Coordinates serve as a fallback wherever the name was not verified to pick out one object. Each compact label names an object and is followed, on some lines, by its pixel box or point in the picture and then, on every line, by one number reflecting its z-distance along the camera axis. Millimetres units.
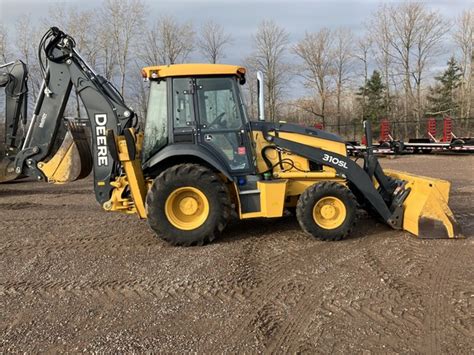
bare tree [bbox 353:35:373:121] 39906
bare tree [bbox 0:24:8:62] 28058
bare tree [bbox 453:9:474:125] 35906
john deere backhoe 5496
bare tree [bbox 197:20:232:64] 41084
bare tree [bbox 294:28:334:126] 42000
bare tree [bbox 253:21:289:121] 41188
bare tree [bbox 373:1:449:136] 37138
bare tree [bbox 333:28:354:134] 42212
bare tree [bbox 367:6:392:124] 38250
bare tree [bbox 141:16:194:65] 37750
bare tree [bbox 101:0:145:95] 33688
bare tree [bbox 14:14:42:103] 30641
